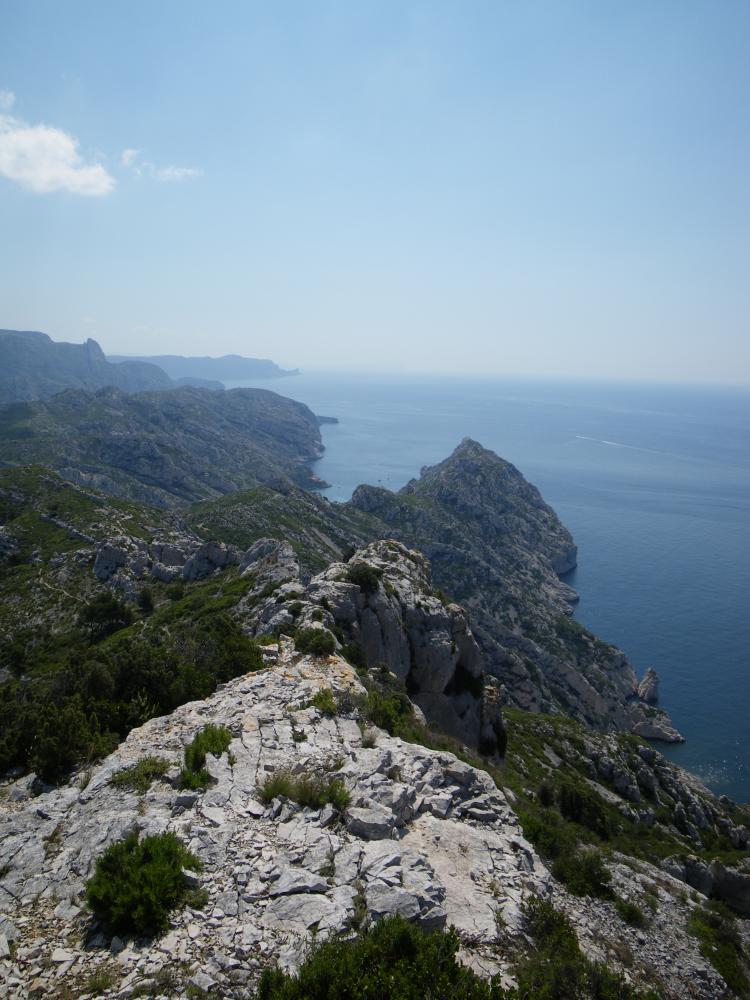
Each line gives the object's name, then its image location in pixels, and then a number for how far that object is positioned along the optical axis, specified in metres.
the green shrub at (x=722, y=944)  13.73
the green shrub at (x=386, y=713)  18.98
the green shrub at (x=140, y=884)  8.73
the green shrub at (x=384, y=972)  7.61
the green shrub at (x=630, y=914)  13.78
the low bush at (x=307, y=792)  12.46
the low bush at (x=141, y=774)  12.53
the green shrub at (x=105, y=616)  42.38
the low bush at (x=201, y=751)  12.73
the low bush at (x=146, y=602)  45.67
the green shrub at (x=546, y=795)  28.03
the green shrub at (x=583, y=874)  13.78
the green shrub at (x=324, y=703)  18.11
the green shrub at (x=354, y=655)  26.89
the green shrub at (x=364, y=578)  37.38
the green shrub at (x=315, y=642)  24.44
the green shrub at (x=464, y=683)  40.19
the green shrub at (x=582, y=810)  28.08
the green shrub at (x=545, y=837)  14.96
